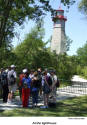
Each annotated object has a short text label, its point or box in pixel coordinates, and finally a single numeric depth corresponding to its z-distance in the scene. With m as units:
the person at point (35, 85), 8.46
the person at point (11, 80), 9.06
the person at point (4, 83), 9.20
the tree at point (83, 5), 17.62
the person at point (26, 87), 8.38
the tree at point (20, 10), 10.33
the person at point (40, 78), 8.60
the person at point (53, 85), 8.84
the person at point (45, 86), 8.42
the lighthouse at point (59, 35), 37.17
